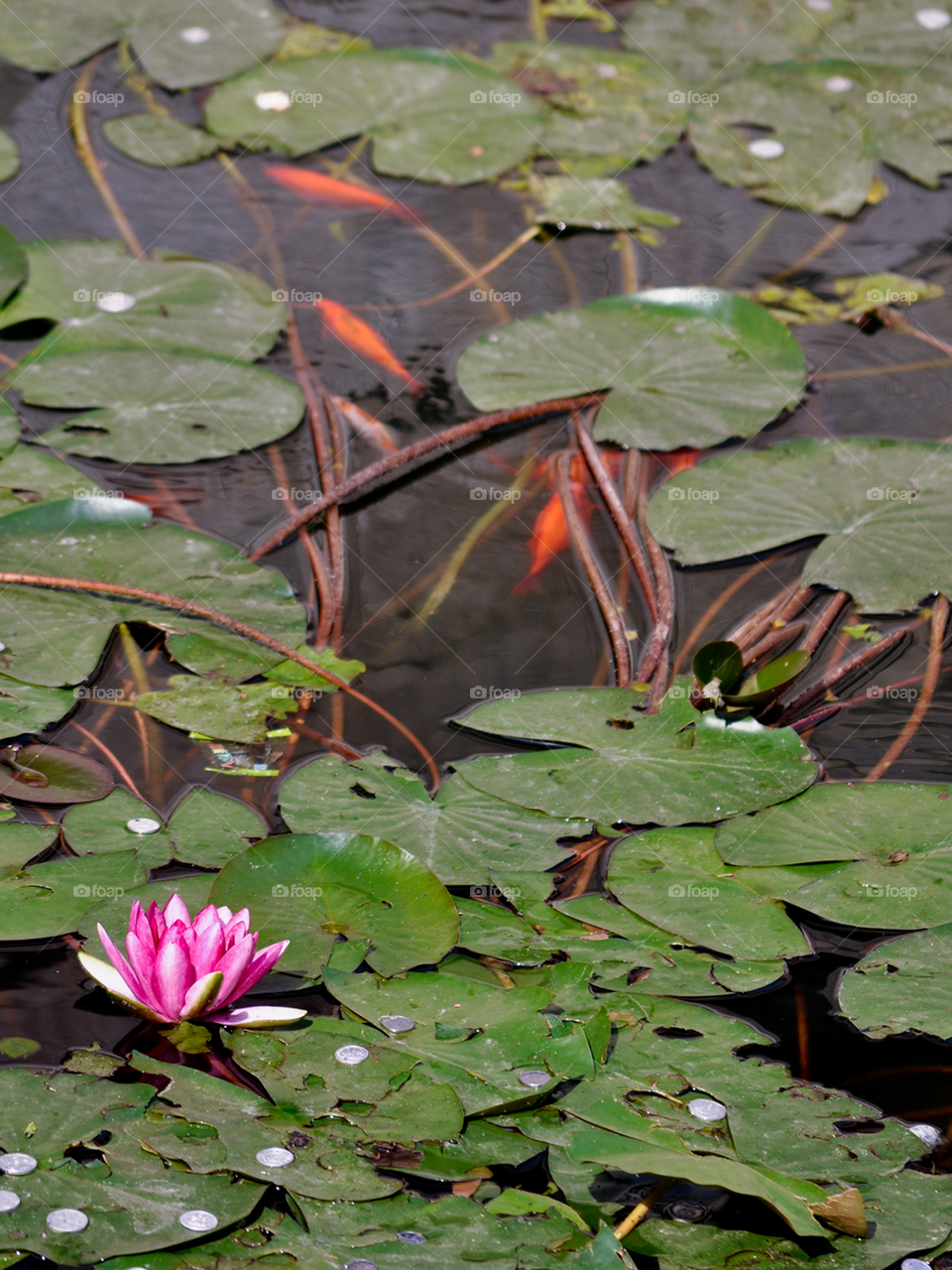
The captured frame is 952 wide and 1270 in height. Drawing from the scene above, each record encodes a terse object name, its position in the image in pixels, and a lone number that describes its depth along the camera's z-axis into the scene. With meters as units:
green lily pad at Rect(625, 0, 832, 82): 9.11
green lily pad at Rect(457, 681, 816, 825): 4.20
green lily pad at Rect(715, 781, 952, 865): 4.02
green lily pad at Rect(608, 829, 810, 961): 3.75
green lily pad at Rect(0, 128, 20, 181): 7.64
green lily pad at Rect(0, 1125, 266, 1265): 2.67
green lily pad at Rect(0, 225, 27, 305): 6.57
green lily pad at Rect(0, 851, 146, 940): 3.63
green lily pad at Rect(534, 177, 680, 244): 7.77
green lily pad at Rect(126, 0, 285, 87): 8.53
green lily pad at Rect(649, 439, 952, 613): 5.29
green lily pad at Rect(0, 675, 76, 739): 4.39
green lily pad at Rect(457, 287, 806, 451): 6.13
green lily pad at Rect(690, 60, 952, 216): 8.16
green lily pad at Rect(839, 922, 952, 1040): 3.52
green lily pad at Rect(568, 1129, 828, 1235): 2.80
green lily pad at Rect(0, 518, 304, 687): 4.73
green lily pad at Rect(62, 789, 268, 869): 3.91
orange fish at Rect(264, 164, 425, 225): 7.78
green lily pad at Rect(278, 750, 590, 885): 3.99
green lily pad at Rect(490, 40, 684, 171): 8.31
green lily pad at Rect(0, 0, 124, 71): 8.52
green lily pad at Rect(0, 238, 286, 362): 6.38
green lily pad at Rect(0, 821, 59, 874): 3.83
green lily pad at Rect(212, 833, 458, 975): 3.62
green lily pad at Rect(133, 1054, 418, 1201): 2.87
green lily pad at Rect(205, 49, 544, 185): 8.06
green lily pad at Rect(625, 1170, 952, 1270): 2.83
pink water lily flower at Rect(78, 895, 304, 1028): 3.31
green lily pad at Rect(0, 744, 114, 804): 4.13
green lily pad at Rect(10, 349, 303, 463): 5.82
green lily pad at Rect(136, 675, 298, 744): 4.51
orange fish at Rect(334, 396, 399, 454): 6.13
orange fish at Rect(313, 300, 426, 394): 6.56
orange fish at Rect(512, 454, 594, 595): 5.55
